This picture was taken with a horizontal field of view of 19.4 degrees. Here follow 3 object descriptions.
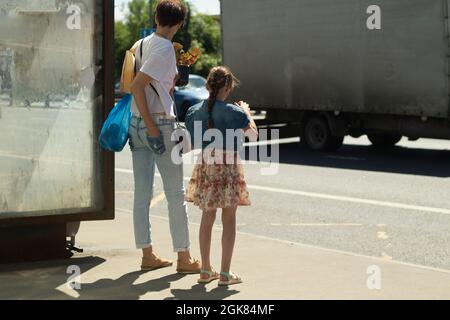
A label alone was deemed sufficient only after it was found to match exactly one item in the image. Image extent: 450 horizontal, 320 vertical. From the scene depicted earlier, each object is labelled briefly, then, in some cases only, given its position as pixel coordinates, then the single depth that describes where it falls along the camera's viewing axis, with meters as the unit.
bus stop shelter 9.73
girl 8.90
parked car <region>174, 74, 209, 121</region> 42.88
